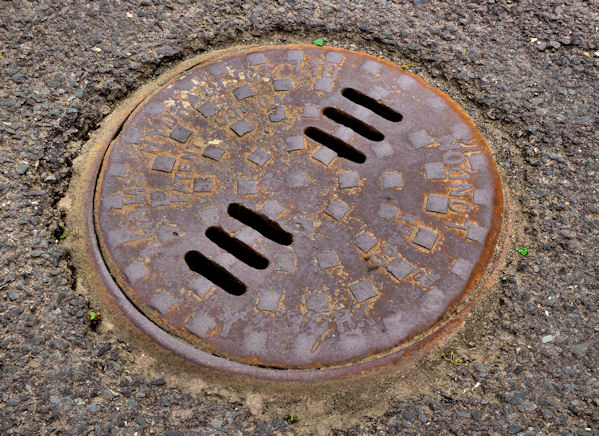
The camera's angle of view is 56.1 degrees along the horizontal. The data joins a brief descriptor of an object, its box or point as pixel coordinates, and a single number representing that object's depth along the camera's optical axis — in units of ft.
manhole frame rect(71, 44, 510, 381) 4.86
